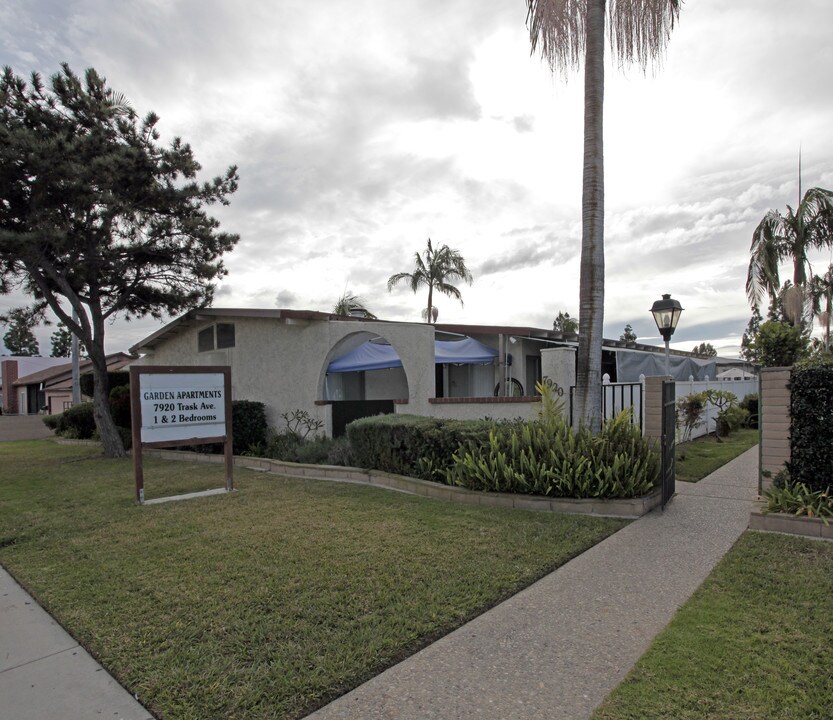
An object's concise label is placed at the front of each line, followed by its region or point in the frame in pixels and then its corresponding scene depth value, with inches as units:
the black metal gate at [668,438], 247.8
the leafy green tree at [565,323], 1748.6
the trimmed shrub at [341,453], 371.6
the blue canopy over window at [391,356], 495.2
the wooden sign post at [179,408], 302.2
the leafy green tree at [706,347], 2598.9
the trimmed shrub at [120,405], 599.2
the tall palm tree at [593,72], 280.4
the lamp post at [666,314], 379.2
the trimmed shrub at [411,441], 301.9
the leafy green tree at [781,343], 476.4
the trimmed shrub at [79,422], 711.7
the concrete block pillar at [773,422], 225.0
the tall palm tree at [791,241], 596.7
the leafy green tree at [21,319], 526.0
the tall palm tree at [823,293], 775.1
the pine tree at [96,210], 423.5
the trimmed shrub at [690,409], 450.6
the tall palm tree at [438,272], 1098.1
